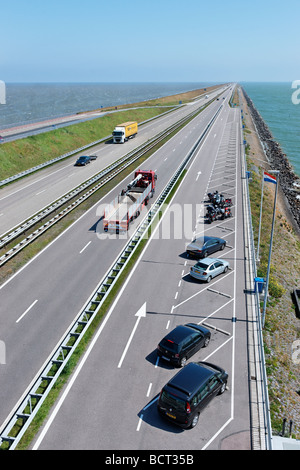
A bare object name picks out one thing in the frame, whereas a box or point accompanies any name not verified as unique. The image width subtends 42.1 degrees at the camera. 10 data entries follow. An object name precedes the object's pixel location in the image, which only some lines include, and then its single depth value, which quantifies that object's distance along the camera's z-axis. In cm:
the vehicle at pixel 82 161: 5553
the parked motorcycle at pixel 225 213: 3734
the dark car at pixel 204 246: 2905
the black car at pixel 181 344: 1784
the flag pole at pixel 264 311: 2229
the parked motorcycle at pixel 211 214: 3650
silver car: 2564
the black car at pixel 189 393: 1445
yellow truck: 7125
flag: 2348
